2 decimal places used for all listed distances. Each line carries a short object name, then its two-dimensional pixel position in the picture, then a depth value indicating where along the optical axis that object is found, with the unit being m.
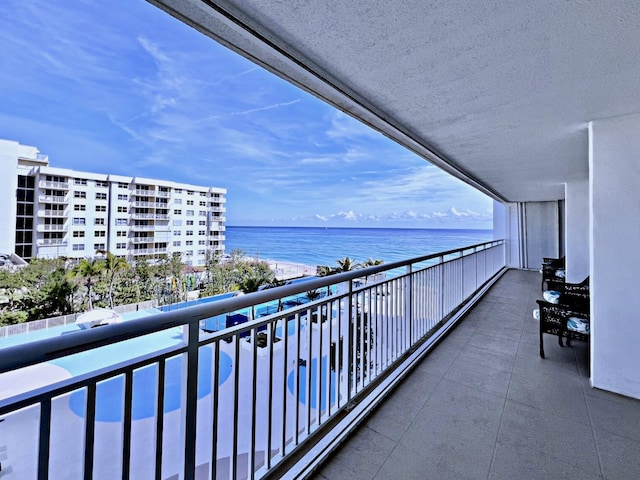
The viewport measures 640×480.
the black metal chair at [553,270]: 5.73
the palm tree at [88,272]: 16.03
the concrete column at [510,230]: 8.85
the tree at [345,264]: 14.61
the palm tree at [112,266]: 17.58
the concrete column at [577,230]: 5.31
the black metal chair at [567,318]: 2.69
